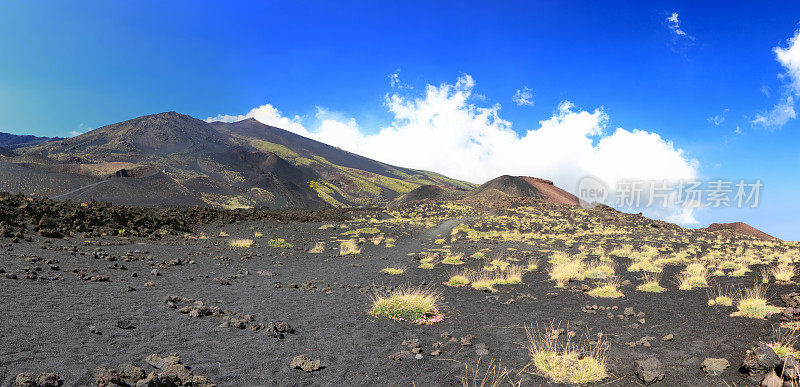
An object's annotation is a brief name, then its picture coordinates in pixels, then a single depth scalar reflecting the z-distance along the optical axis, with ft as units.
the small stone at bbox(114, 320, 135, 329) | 19.20
